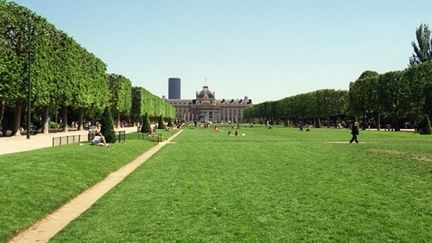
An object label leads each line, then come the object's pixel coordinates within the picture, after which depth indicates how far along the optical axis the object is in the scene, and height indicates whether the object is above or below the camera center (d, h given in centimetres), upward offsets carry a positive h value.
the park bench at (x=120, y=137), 3878 -88
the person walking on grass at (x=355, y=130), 4128 -18
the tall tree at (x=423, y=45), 10206 +1696
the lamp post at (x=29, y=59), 4034 +537
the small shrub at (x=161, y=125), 8392 +26
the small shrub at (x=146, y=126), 5679 +5
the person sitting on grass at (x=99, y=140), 3161 -87
